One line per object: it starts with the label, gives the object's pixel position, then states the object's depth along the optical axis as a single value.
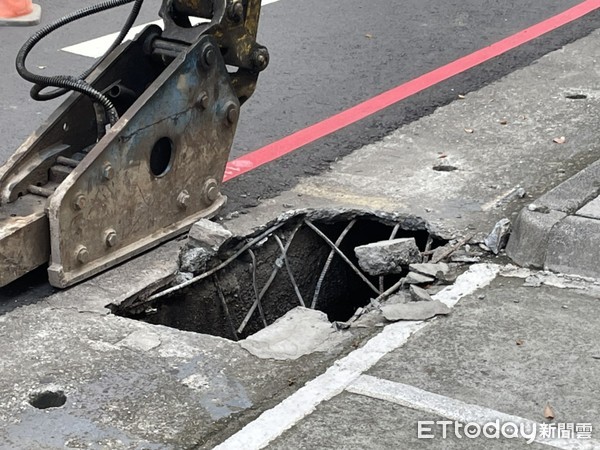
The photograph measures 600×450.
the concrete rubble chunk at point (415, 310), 9.53
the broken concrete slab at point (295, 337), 9.16
